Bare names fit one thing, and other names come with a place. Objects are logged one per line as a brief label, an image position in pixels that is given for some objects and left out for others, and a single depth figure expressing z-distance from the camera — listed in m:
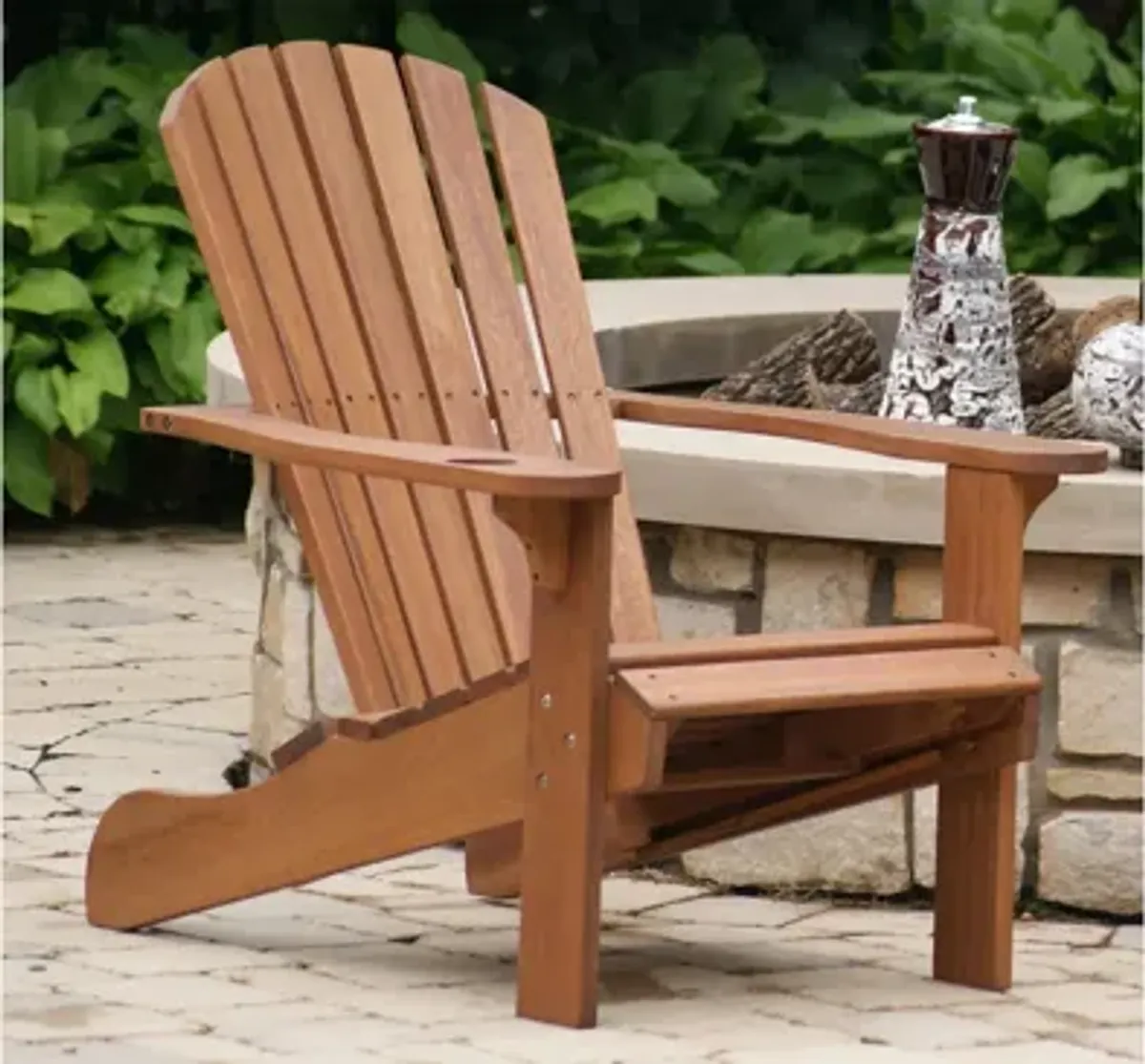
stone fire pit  8.62
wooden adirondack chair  7.34
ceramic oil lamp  9.42
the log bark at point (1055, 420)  9.85
